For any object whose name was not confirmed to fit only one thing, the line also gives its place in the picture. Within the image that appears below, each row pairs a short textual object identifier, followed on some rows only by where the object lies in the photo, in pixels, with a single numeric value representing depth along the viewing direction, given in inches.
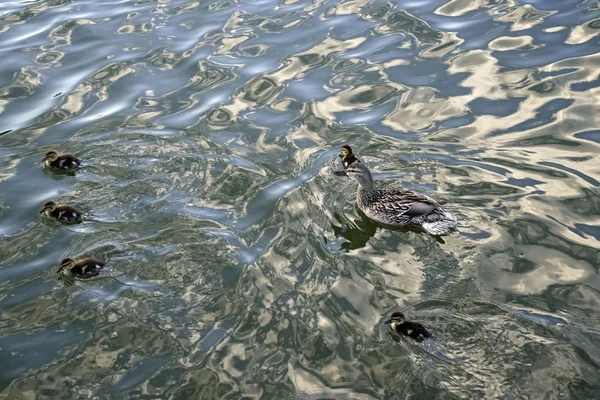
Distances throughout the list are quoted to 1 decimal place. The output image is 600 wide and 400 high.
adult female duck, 267.6
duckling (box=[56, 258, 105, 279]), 256.4
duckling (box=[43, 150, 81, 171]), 319.9
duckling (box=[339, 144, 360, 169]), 307.0
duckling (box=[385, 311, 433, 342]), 218.2
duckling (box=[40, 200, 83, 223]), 287.1
